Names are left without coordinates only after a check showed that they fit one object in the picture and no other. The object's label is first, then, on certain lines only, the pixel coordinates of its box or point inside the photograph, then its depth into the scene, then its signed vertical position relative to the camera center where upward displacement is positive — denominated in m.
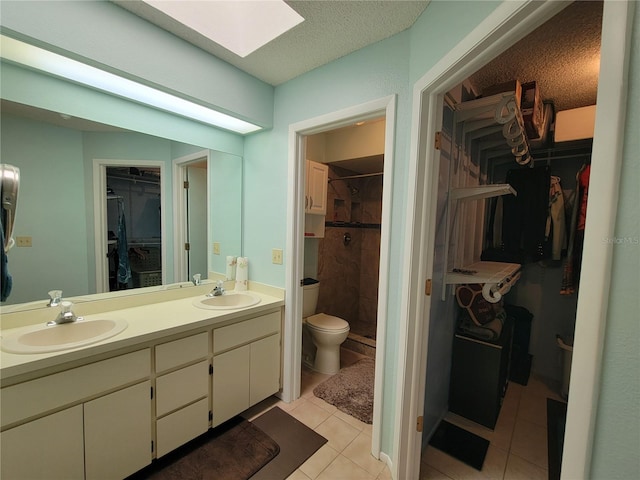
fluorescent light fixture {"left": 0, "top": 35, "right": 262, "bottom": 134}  1.26 +0.77
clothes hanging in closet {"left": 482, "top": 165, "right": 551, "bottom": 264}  2.10 +0.12
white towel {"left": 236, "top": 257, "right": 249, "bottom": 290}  2.26 -0.45
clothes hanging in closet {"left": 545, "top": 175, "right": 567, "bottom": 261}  2.24 +0.08
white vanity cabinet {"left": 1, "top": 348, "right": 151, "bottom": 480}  1.05 -0.92
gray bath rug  2.02 -1.43
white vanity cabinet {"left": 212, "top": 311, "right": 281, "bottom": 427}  1.70 -1.00
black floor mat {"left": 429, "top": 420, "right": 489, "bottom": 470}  1.63 -1.42
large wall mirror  1.40 +0.15
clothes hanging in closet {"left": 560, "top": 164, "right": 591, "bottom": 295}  2.04 -0.07
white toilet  2.47 -1.04
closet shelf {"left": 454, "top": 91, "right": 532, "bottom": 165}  1.32 +0.67
